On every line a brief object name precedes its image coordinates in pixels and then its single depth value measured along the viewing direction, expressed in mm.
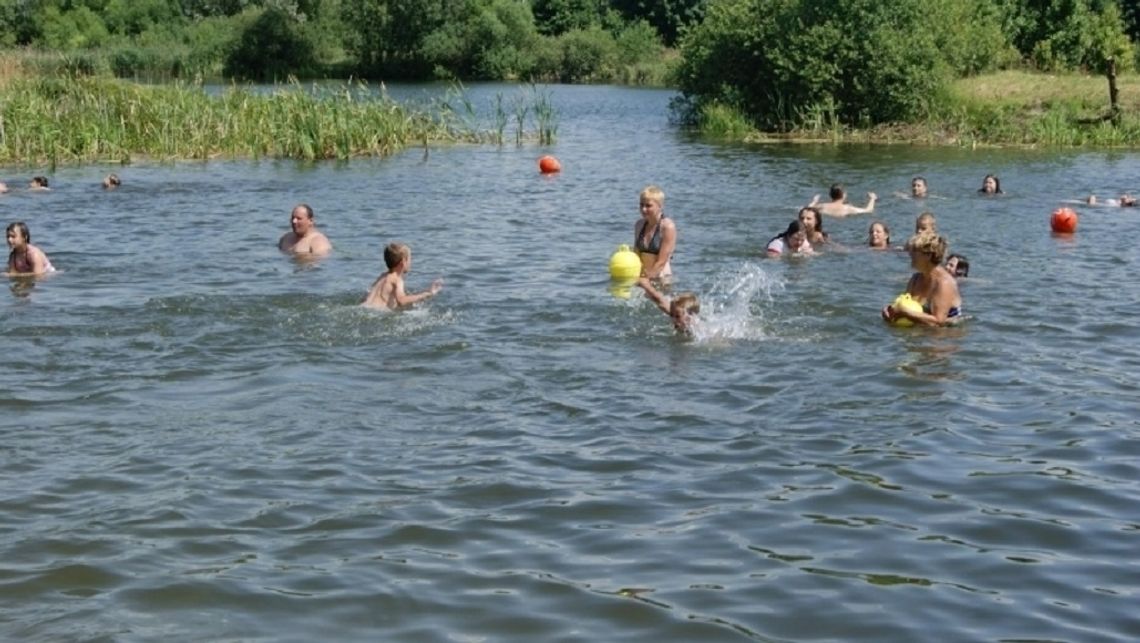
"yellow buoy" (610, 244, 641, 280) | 16164
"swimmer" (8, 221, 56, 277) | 16703
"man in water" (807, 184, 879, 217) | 22875
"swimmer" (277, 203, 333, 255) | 18469
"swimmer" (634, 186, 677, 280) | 16156
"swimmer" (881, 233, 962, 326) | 13062
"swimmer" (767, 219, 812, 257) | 18688
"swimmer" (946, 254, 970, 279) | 16312
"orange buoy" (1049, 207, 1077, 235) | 20984
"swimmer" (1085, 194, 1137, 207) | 23984
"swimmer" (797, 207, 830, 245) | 18938
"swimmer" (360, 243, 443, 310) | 14253
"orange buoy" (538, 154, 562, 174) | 30656
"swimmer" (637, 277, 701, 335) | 12938
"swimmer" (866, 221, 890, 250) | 19172
